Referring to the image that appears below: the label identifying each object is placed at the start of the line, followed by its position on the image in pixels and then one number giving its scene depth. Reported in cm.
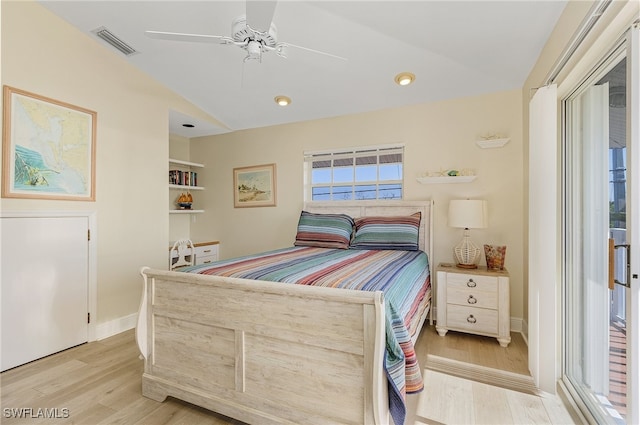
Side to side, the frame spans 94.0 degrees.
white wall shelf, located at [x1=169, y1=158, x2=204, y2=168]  394
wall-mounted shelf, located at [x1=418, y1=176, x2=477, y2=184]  302
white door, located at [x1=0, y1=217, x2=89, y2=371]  225
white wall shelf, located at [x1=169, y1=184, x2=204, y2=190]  403
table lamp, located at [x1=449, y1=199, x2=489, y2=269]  273
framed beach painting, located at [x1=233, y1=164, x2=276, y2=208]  411
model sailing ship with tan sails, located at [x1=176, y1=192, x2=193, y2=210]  435
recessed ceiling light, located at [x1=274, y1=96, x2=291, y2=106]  346
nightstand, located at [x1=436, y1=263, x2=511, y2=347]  257
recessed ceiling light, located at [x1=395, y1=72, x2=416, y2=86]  286
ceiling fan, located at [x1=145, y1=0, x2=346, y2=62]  175
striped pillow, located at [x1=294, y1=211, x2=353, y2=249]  315
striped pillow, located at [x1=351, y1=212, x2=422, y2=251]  296
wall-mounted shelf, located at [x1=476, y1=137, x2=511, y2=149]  290
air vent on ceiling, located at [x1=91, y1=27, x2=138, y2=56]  265
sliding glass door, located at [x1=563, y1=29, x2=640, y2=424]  125
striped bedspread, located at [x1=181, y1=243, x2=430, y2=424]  133
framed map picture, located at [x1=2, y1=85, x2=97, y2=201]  225
